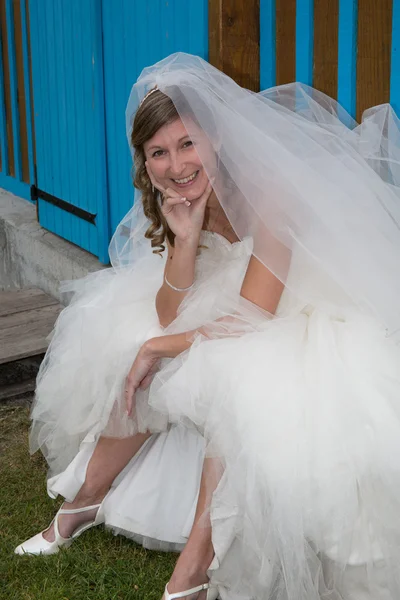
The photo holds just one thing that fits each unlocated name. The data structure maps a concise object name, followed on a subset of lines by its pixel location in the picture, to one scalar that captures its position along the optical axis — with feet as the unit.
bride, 6.87
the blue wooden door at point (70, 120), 13.64
